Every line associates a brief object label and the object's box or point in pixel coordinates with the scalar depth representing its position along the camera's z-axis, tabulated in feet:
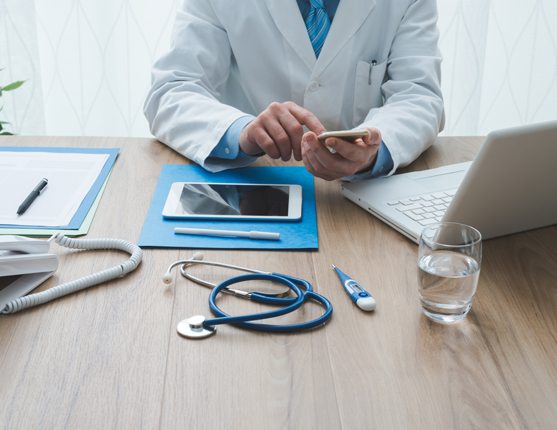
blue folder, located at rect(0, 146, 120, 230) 2.59
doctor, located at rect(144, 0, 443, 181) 3.59
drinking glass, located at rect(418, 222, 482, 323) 1.87
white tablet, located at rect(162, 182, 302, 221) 2.73
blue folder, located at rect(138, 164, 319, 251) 2.46
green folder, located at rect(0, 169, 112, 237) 2.52
